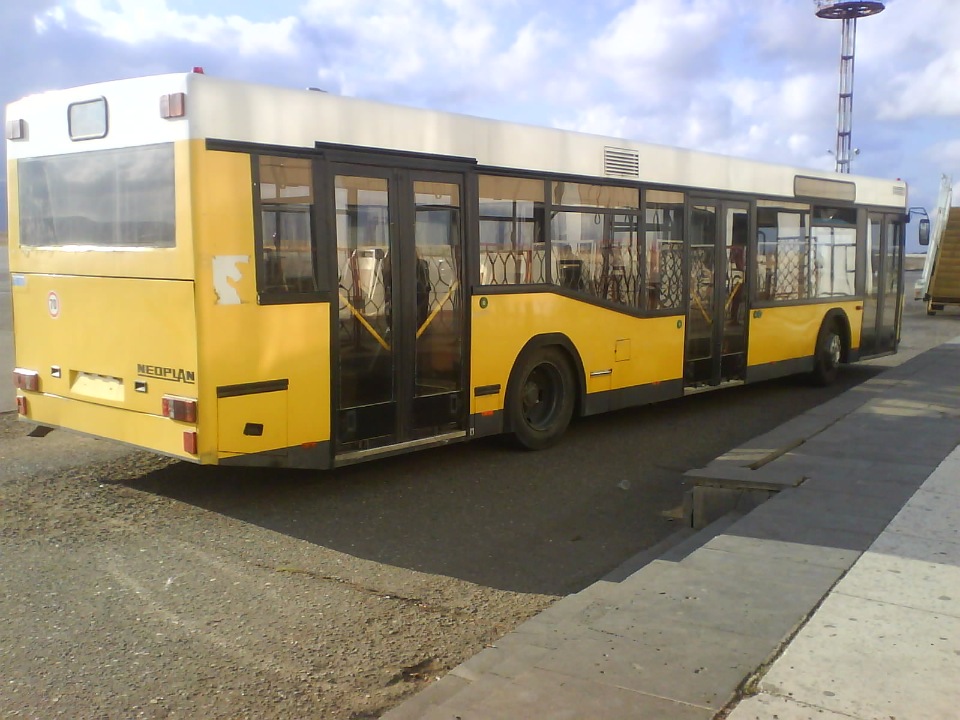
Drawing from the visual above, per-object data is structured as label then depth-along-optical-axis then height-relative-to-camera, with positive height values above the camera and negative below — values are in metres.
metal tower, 46.38 +11.66
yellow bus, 6.18 +0.09
